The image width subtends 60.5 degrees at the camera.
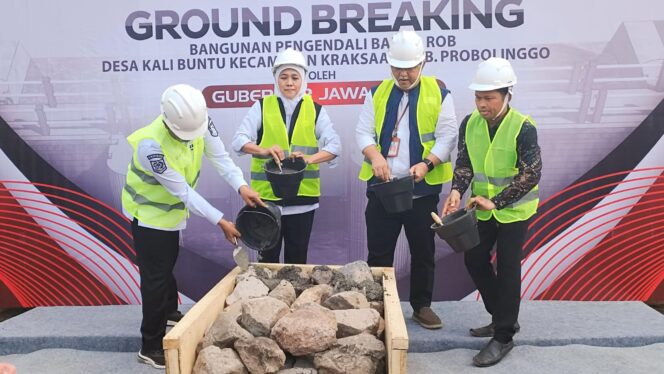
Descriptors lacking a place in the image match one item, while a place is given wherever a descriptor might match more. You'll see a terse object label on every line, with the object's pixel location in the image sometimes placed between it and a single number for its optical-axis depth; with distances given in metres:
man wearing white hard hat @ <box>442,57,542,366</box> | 2.86
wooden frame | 2.19
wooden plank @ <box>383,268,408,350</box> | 2.18
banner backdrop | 3.79
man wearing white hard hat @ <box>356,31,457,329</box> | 3.24
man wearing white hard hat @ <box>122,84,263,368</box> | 2.76
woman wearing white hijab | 3.51
